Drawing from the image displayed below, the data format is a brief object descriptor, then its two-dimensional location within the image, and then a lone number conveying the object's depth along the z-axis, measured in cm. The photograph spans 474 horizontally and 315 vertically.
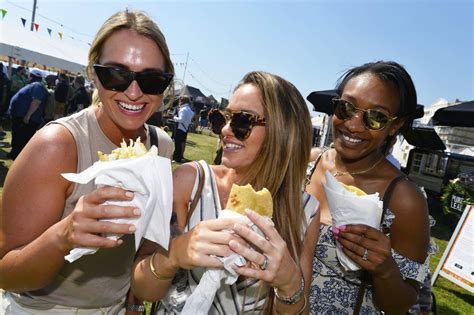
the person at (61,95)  1280
